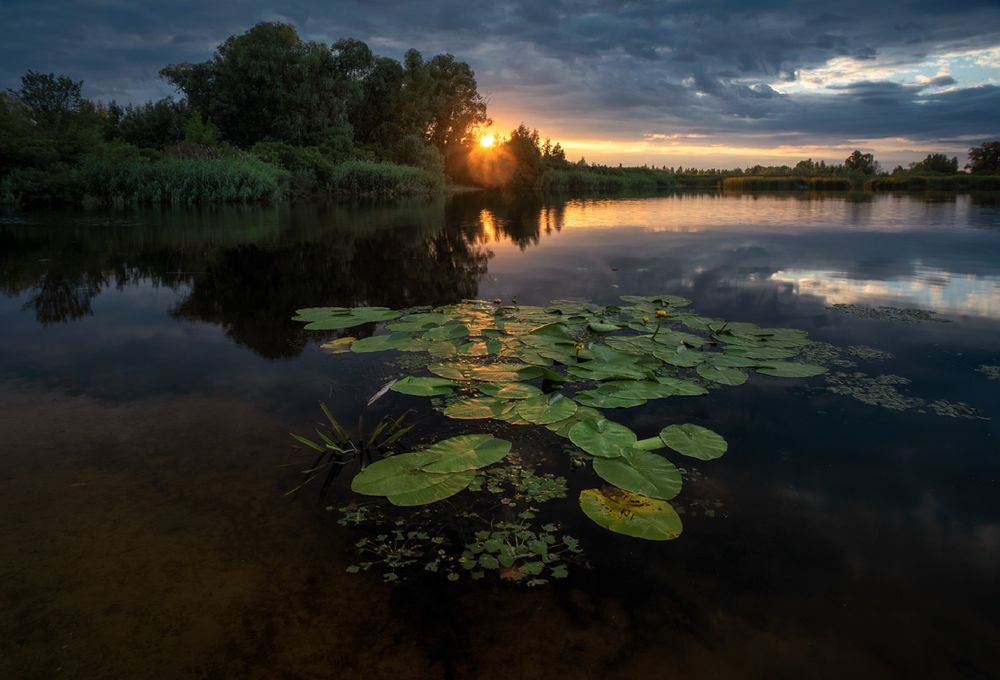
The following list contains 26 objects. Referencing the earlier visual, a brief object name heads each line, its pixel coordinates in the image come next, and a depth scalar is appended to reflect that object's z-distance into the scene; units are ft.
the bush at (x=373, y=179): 84.94
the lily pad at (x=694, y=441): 8.89
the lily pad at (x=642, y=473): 7.82
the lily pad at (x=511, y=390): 10.94
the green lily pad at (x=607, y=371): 11.83
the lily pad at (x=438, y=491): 7.52
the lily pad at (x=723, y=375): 11.96
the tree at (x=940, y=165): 149.59
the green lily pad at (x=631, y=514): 6.98
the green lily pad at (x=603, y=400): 10.68
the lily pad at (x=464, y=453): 8.30
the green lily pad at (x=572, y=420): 9.74
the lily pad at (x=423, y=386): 11.15
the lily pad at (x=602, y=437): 8.73
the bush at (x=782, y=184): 144.05
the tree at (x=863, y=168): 156.61
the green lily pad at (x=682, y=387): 11.41
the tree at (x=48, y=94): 103.86
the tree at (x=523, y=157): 138.62
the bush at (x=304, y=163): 80.12
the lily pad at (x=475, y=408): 10.19
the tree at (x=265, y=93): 98.94
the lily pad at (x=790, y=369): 12.47
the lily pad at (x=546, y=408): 9.98
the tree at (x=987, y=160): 154.92
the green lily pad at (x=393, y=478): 7.75
